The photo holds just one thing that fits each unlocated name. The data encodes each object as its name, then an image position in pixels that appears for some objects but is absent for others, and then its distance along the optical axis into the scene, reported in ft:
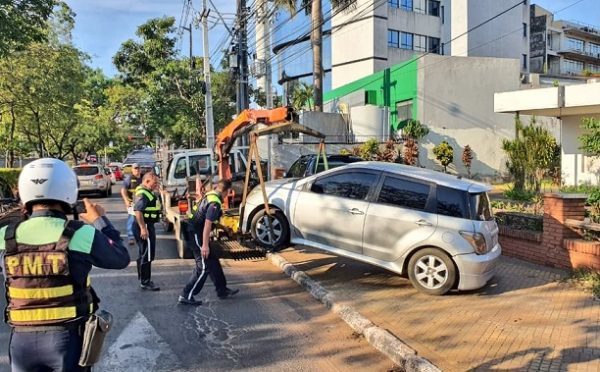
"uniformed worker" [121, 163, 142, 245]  36.82
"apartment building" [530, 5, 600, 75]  202.69
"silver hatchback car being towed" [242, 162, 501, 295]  22.66
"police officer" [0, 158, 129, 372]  8.77
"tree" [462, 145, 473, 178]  83.05
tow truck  29.91
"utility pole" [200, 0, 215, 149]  68.30
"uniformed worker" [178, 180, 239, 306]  22.39
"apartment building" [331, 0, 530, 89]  133.39
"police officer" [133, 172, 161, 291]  24.89
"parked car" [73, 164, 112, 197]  75.41
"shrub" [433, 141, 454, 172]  80.43
